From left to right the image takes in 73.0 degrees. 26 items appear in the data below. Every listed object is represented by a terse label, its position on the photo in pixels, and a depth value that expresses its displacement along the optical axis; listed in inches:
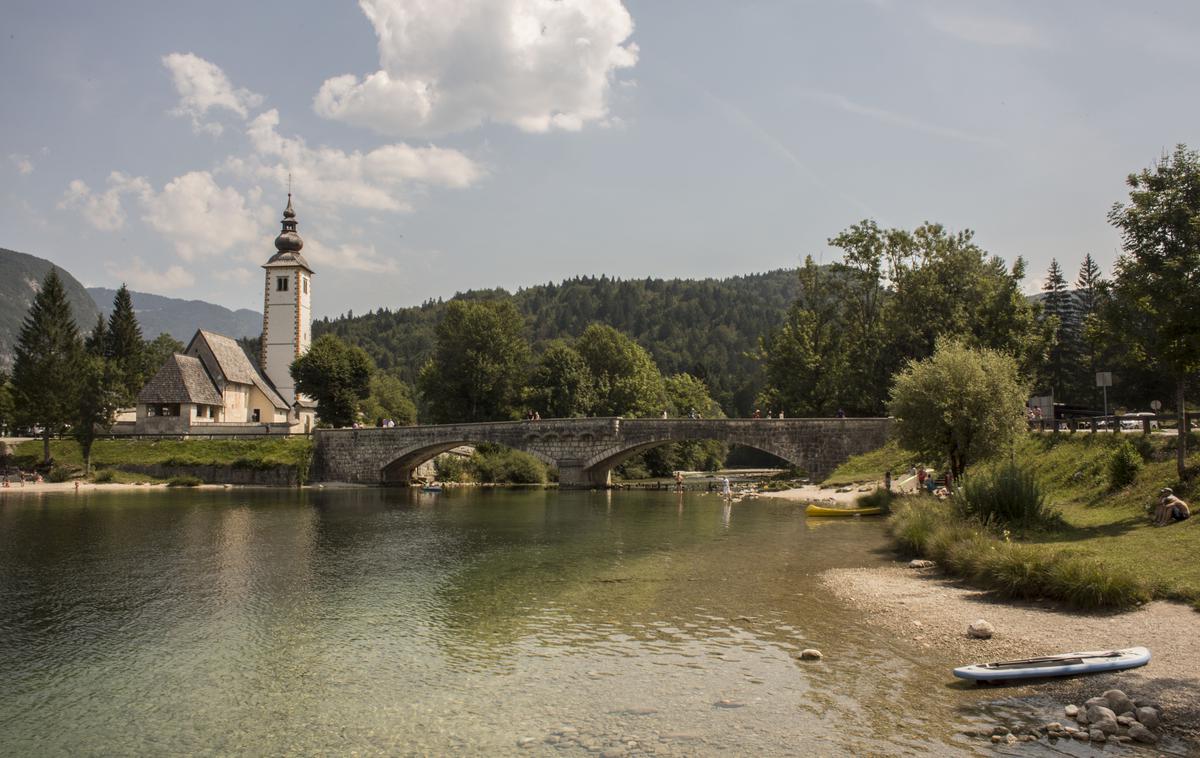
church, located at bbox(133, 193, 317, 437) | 2893.7
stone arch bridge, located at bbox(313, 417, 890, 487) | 2143.2
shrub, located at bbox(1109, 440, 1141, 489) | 1068.5
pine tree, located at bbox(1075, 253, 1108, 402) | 2871.6
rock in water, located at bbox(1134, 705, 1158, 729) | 395.9
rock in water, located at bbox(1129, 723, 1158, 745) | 387.2
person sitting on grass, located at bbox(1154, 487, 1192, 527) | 827.4
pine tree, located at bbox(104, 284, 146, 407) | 3577.8
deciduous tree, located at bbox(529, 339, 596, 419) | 3139.8
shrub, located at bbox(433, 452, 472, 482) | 2925.7
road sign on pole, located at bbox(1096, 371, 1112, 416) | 1523.5
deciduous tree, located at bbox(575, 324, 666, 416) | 3304.6
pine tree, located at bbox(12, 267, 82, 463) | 2635.3
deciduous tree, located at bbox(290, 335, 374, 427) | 3053.6
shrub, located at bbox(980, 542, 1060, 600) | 664.4
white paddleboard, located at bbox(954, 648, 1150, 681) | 471.2
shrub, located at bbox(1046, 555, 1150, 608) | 598.5
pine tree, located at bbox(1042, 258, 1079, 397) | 3026.6
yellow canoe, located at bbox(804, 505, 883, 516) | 1456.7
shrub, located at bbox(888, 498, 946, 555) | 958.4
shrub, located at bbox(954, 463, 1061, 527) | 928.9
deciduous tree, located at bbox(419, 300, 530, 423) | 3169.3
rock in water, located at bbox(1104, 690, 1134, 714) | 412.5
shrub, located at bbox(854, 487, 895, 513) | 1494.3
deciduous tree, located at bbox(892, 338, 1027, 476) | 1291.8
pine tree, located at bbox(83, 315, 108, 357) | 3582.7
